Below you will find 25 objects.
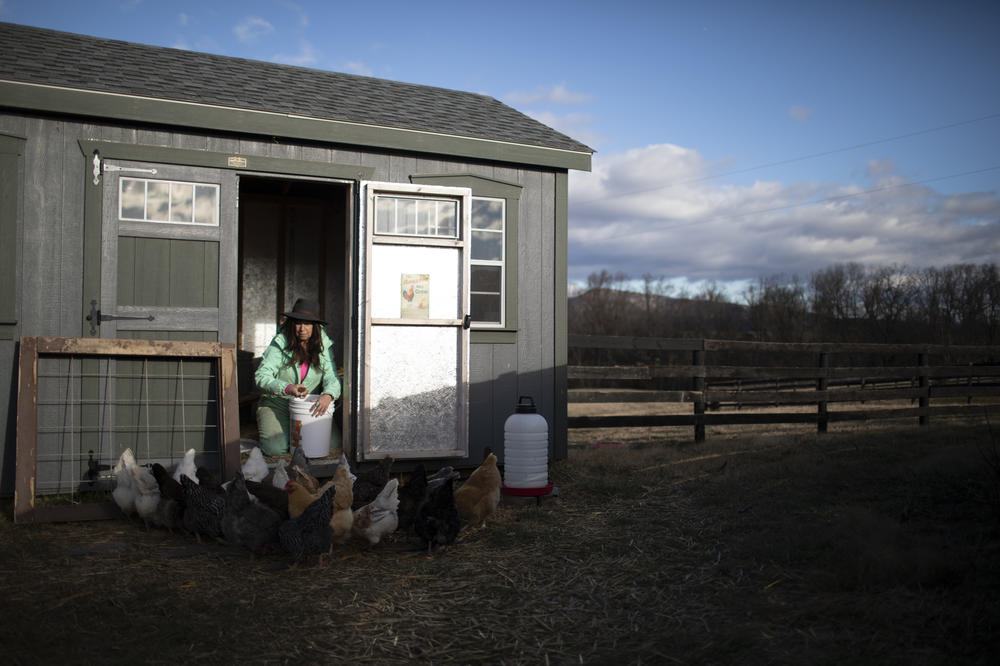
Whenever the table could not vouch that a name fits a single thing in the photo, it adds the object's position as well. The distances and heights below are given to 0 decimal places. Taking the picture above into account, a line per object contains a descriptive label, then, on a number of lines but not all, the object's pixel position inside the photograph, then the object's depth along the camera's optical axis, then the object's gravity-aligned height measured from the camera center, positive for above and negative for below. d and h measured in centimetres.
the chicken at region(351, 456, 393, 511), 478 -92
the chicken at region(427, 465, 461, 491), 482 -91
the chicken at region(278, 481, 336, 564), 396 -101
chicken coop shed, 532 +93
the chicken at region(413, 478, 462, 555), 439 -105
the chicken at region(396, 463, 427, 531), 476 -101
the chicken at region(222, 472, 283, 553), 407 -99
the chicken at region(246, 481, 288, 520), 432 -91
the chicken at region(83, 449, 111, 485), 535 -91
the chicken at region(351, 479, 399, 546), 431 -102
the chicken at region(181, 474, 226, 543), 437 -98
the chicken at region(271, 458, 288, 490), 477 -86
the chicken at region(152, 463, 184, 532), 460 -100
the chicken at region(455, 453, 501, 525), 483 -98
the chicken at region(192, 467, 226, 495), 464 -87
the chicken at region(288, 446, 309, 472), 514 -79
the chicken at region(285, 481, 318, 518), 411 -86
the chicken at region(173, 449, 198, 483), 486 -82
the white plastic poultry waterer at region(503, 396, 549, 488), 553 -75
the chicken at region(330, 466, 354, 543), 418 -93
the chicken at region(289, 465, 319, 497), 450 -83
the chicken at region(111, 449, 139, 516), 483 -94
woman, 630 -13
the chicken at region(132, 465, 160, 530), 468 -96
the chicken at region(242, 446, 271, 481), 524 -88
